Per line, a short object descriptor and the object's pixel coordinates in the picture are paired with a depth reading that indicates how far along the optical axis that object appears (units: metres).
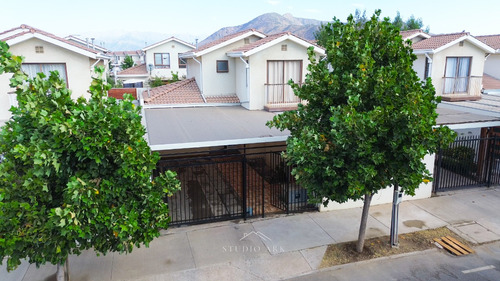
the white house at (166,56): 43.04
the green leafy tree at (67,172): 5.79
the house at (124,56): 63.88
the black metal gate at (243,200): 11.45
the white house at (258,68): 16.08
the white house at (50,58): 15.74
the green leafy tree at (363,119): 7.54
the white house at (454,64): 17.66
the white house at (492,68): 22.20
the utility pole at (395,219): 9.52
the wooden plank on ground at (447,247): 9.56
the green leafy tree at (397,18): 51.40
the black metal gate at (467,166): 14.14
